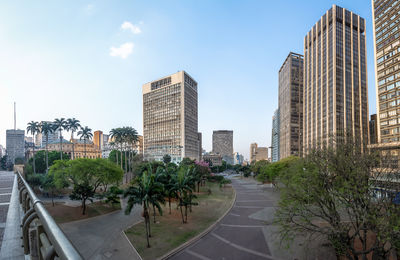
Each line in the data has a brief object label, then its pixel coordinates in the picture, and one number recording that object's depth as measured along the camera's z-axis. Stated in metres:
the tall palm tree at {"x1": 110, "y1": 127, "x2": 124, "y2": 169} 79.44
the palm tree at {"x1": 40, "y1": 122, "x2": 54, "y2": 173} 72.06
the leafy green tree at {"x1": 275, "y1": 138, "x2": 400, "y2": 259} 13.36
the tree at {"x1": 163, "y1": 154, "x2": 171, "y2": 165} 111.38
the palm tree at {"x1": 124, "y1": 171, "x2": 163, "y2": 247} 21.64
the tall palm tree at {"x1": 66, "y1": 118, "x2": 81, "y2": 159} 76.25
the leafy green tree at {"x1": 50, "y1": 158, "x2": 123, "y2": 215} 31.28
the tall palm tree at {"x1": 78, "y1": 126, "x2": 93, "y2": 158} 81.44
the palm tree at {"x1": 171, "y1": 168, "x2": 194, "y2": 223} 27.52
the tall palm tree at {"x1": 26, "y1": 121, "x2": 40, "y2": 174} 74.13
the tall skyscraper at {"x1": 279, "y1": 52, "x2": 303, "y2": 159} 137.62
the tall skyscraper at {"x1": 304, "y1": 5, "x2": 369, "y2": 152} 104.25
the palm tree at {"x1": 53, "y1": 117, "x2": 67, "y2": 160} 73.53
